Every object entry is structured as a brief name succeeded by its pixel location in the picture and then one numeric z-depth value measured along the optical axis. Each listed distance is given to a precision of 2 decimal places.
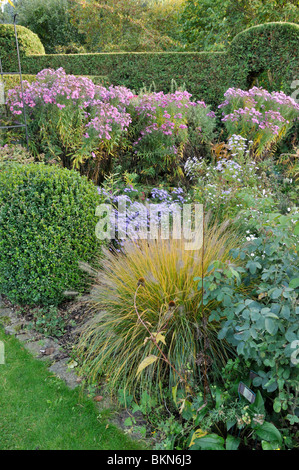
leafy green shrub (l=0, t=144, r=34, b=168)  4.29
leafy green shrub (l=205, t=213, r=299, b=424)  1.76
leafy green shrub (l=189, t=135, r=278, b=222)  3.51
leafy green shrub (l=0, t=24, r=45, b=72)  8.87
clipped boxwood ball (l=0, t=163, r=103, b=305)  3.05
